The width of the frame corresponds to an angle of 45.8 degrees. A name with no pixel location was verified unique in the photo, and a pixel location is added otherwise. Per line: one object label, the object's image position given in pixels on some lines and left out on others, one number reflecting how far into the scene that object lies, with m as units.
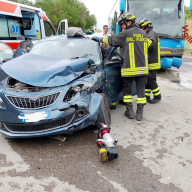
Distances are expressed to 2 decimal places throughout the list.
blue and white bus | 9.35
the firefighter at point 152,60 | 5.16
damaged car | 3.00
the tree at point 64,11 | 34.94
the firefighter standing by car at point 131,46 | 4.22
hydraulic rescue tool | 2.84
